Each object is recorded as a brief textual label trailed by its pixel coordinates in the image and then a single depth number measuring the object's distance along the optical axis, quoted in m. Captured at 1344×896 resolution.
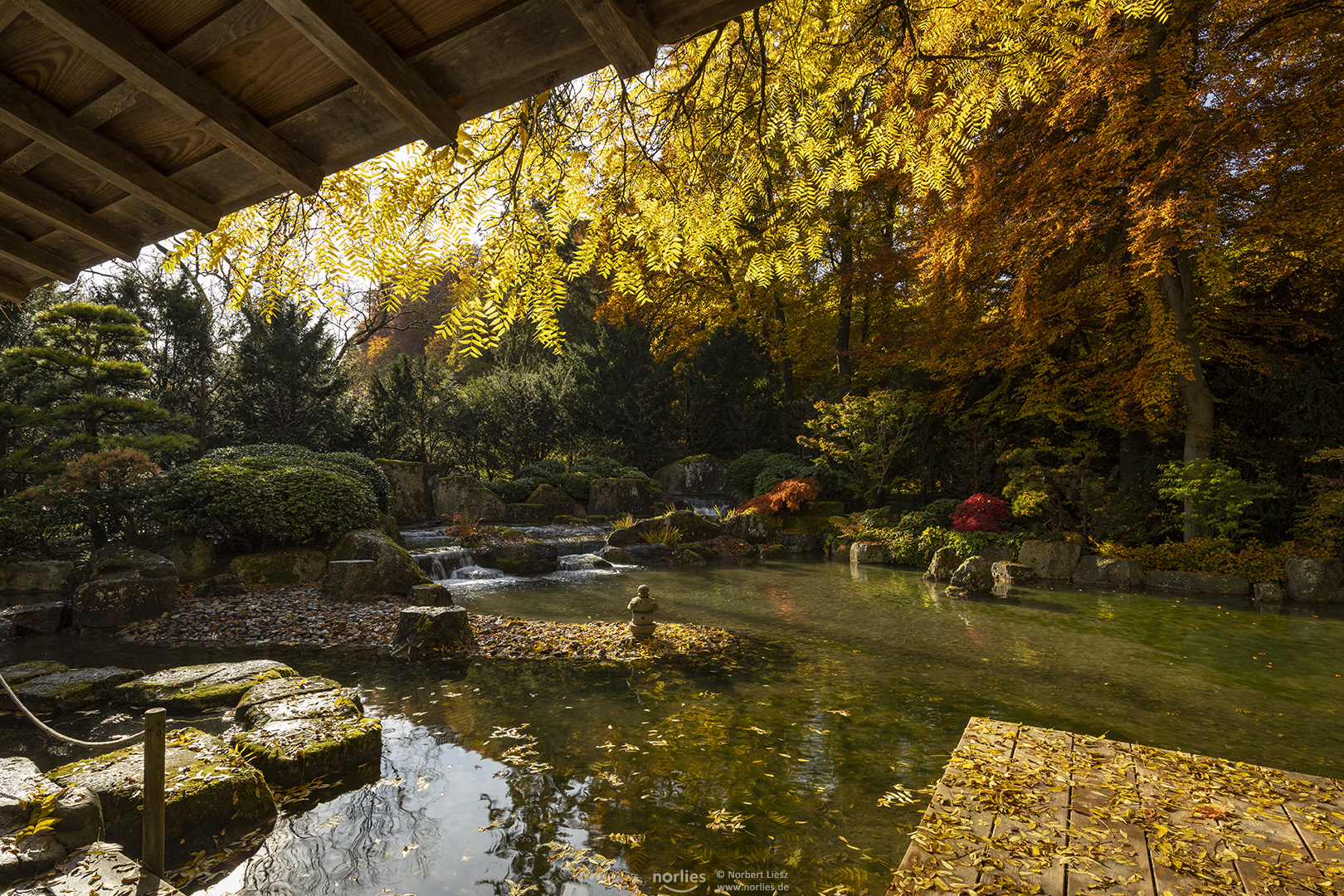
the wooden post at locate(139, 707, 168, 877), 2.42
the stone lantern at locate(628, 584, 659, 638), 6.77
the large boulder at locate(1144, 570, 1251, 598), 9.65
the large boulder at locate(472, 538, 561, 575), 11.73
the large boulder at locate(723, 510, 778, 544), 14.94
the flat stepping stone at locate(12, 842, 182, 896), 2.45
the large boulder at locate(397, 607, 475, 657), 6.36
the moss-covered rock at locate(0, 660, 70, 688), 5.08
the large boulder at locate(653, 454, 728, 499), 19.41
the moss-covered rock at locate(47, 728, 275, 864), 3.12
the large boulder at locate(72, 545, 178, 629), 7.07
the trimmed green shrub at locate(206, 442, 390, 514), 10.10
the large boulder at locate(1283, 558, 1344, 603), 8.98
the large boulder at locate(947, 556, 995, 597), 9.63
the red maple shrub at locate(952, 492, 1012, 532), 12.13
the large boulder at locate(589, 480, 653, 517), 17.16
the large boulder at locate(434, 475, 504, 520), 15.80
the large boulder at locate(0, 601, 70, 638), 6.86
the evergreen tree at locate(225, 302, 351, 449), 15.04
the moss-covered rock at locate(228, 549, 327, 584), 8.80
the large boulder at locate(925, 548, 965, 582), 10.77
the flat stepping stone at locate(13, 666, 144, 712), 4.75
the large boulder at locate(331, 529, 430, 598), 8.70
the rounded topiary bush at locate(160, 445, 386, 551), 8.70
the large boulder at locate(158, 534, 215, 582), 8.52
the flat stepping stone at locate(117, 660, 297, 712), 4.82
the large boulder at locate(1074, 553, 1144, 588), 10.21
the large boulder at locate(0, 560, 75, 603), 8.04
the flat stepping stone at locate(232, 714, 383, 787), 3.71
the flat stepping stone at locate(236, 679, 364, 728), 4.28
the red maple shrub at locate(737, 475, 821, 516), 14.87
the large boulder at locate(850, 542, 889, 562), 12.94
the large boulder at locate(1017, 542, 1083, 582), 10.83
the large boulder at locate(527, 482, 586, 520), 16.91
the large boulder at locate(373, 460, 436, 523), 14.79
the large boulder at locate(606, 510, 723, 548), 13.55
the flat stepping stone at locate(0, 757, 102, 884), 2.51
